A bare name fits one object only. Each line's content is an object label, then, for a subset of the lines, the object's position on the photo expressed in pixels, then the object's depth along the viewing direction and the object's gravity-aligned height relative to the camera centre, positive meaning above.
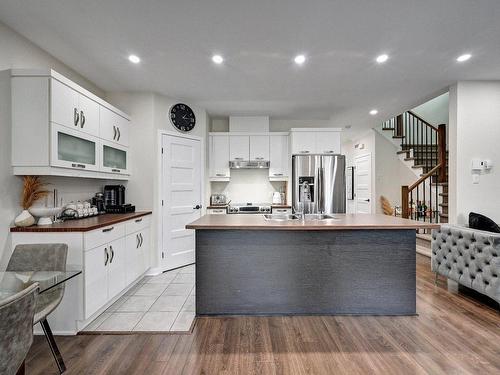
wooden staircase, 5.73 +1.01
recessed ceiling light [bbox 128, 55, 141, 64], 2.79 +1.41
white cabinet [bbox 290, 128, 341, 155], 4.66 +0.86
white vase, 2.24 -0.30
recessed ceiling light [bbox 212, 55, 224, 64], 2.78 +1.42
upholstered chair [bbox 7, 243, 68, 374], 1.89 -0.55
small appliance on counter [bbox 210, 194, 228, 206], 4.93 -0.24
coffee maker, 3.42 -0.19
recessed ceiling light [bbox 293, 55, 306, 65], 2.78 +1.42
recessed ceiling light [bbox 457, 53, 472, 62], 2.77 +1.44
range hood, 4.77 +0.44
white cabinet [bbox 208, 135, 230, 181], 4.83 +0.57
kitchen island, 2.53 -0.82
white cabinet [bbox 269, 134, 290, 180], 4.86 +0.58
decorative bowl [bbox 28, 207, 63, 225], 2.37 -0.25
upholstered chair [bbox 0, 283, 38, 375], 0.92 -0.54
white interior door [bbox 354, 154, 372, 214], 6.47 +0.14
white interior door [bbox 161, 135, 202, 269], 3.91 -0.14
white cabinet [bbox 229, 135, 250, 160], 4.83 +0.76
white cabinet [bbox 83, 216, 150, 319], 2.33 -0.79
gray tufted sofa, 2.50 -0.74
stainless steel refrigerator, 4.55 +0.14
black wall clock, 4.08 +1.14
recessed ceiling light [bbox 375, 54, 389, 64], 2.77 +1.42
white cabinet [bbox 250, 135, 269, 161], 4.84 +0.76
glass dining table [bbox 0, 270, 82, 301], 1.45 -0.58
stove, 4.54 -0.38
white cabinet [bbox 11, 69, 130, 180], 2.24 +0.57
